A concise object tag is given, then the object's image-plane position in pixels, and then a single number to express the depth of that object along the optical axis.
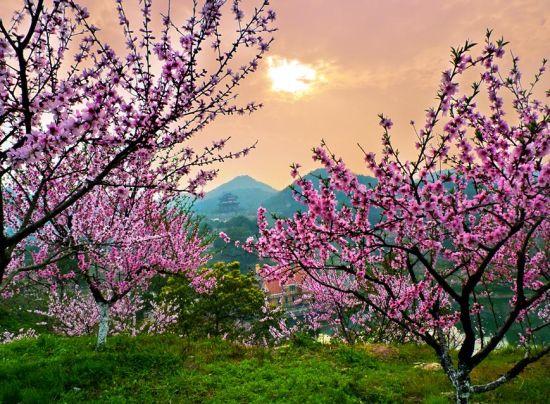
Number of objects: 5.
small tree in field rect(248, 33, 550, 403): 5.27
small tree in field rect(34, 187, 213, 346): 9.62
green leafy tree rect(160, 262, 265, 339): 23.23
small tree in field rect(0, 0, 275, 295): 3.91
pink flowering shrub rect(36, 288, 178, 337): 17.66
